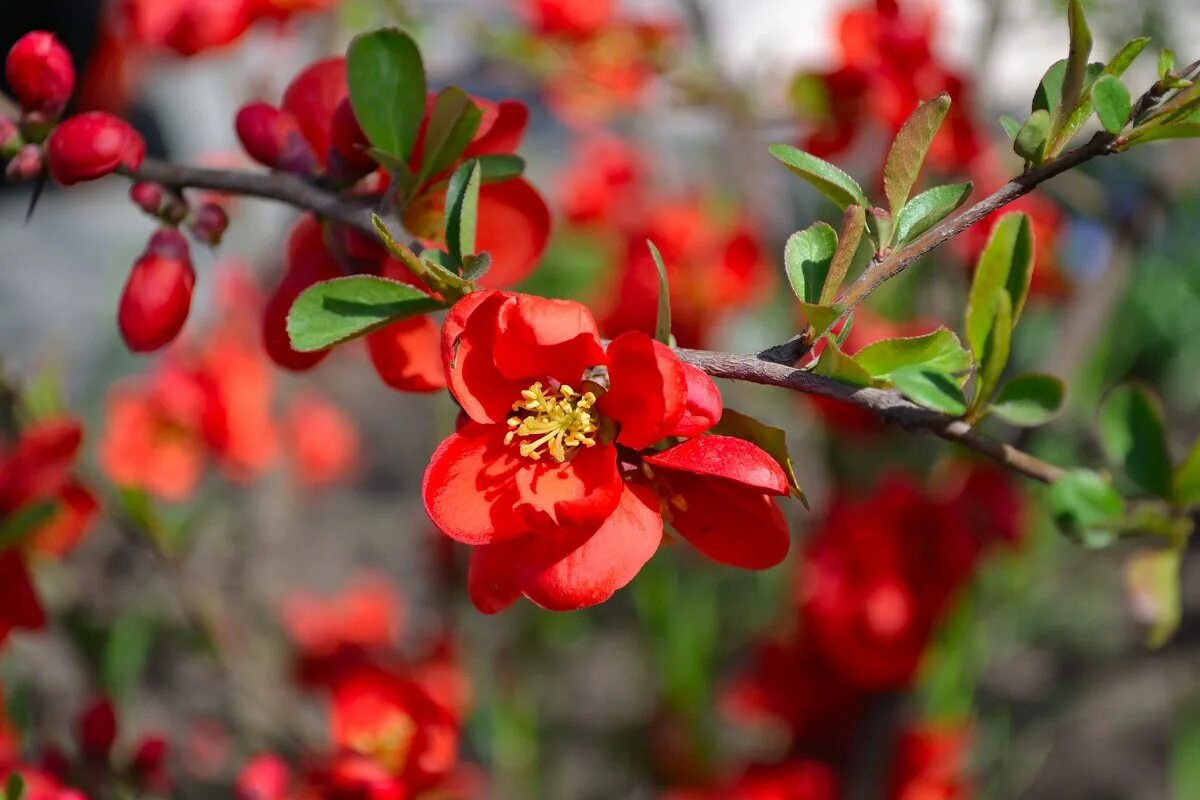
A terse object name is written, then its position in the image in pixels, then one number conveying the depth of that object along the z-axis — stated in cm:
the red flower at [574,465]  28
